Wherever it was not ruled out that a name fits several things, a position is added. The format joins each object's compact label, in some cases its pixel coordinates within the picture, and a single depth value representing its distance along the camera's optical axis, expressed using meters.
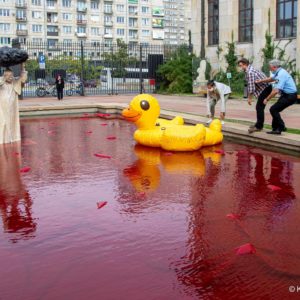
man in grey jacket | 8.30
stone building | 17.15
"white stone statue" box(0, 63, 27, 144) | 7.34
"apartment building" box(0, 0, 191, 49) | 60.54
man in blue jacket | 6.85
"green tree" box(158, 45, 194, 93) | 21.02
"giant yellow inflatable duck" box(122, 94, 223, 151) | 6.61
